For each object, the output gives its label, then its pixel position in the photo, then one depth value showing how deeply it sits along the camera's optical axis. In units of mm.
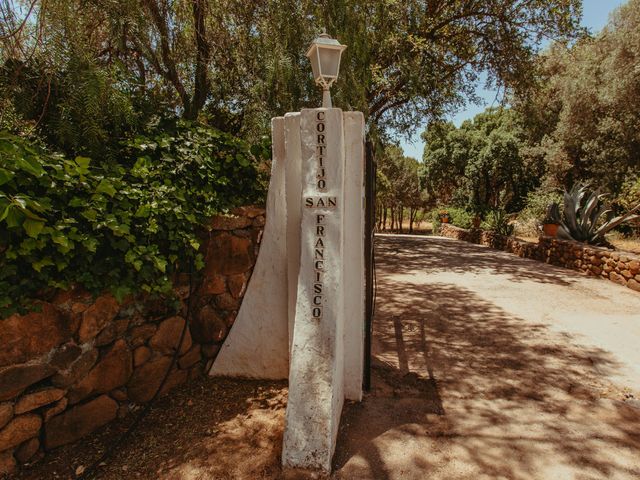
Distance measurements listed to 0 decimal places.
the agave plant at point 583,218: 8953
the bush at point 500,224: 13617
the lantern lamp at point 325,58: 3813
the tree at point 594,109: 11719
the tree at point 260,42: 3785
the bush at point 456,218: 19698
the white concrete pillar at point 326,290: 2439
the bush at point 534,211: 15109
